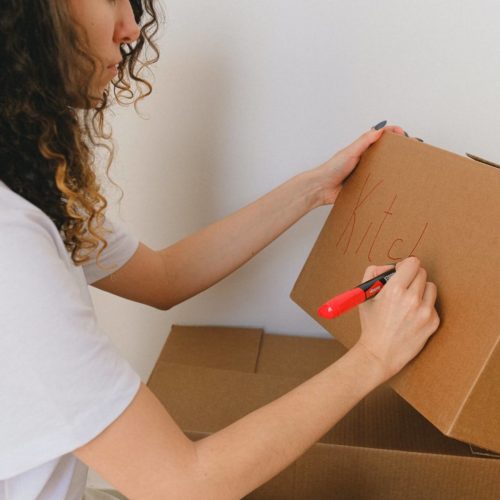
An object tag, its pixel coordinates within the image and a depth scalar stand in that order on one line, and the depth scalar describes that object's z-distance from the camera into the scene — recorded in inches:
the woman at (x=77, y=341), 17.4
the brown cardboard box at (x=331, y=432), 25.0
